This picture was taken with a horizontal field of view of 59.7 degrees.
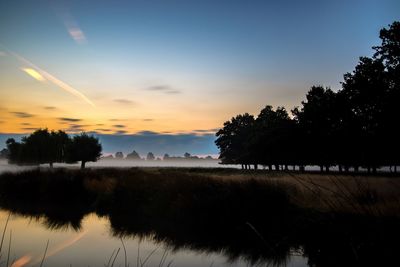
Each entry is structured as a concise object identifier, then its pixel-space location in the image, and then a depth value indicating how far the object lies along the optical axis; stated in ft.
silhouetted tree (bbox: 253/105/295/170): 179.22
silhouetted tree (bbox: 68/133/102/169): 226.38
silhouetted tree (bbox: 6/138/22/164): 335.92
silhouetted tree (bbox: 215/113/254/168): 297.33
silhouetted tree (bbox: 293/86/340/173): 153.89
